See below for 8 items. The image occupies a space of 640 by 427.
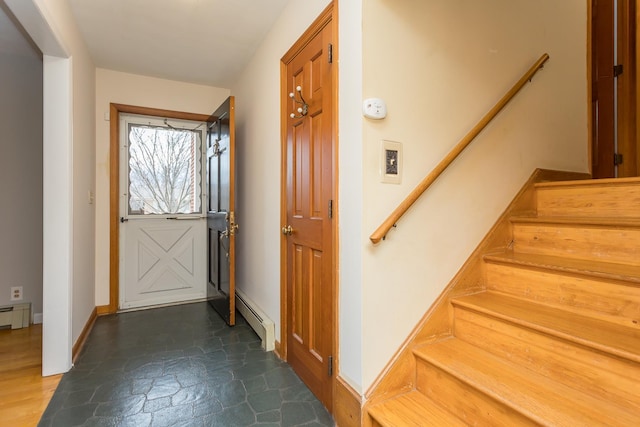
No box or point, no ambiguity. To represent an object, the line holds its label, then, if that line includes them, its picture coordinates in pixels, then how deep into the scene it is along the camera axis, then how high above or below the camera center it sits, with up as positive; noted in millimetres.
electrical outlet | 2984 -776
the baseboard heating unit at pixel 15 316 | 2883 -963
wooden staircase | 1118 -513
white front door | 3502 +5
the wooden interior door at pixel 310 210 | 1705 +14
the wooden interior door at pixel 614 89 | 2527 +1027
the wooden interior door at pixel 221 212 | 2889 +6
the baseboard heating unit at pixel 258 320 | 2424 -917
